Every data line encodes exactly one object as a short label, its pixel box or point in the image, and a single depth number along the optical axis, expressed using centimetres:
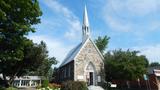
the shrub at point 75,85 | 1547
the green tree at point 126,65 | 1726
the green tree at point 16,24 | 1200
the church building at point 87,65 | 1926
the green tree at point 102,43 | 3350
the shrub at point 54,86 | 1788
